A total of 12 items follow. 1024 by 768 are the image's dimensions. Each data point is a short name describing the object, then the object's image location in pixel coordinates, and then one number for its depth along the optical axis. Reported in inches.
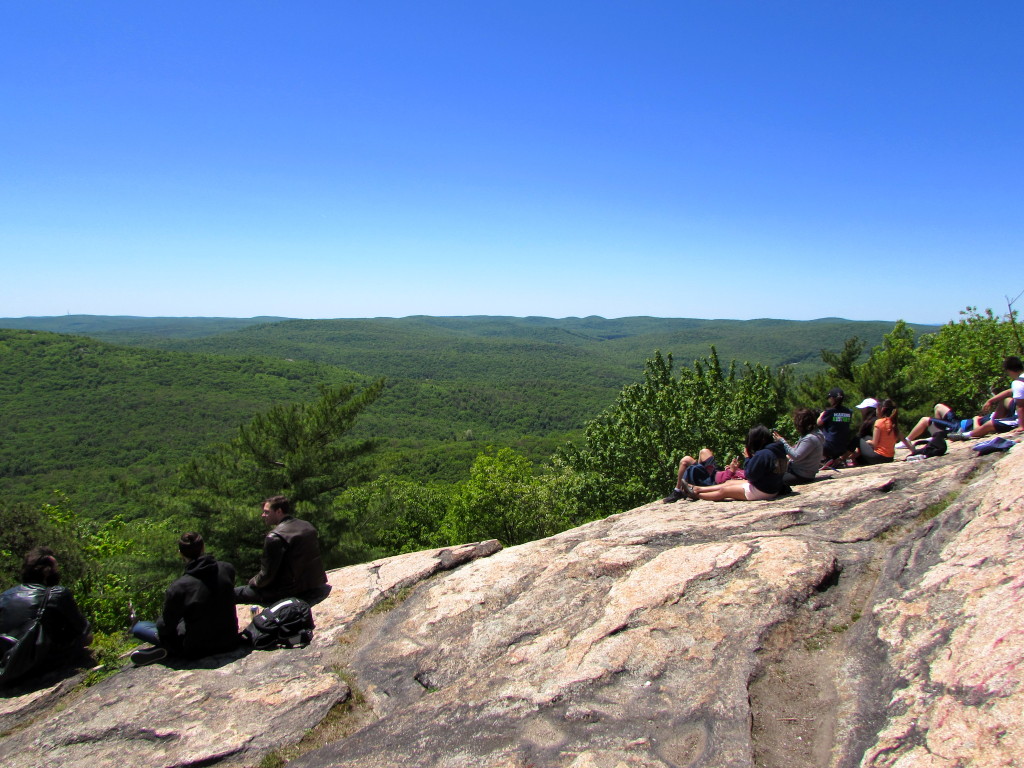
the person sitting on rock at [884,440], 374.9
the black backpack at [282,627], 217.5
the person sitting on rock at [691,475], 351.6
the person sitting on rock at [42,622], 199.3
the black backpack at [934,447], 344.1
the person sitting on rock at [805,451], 319.3
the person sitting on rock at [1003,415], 361.4
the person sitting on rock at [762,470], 302.2
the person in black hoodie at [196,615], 207.0
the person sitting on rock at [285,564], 250.4
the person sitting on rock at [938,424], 386.1
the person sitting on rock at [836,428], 370.6
